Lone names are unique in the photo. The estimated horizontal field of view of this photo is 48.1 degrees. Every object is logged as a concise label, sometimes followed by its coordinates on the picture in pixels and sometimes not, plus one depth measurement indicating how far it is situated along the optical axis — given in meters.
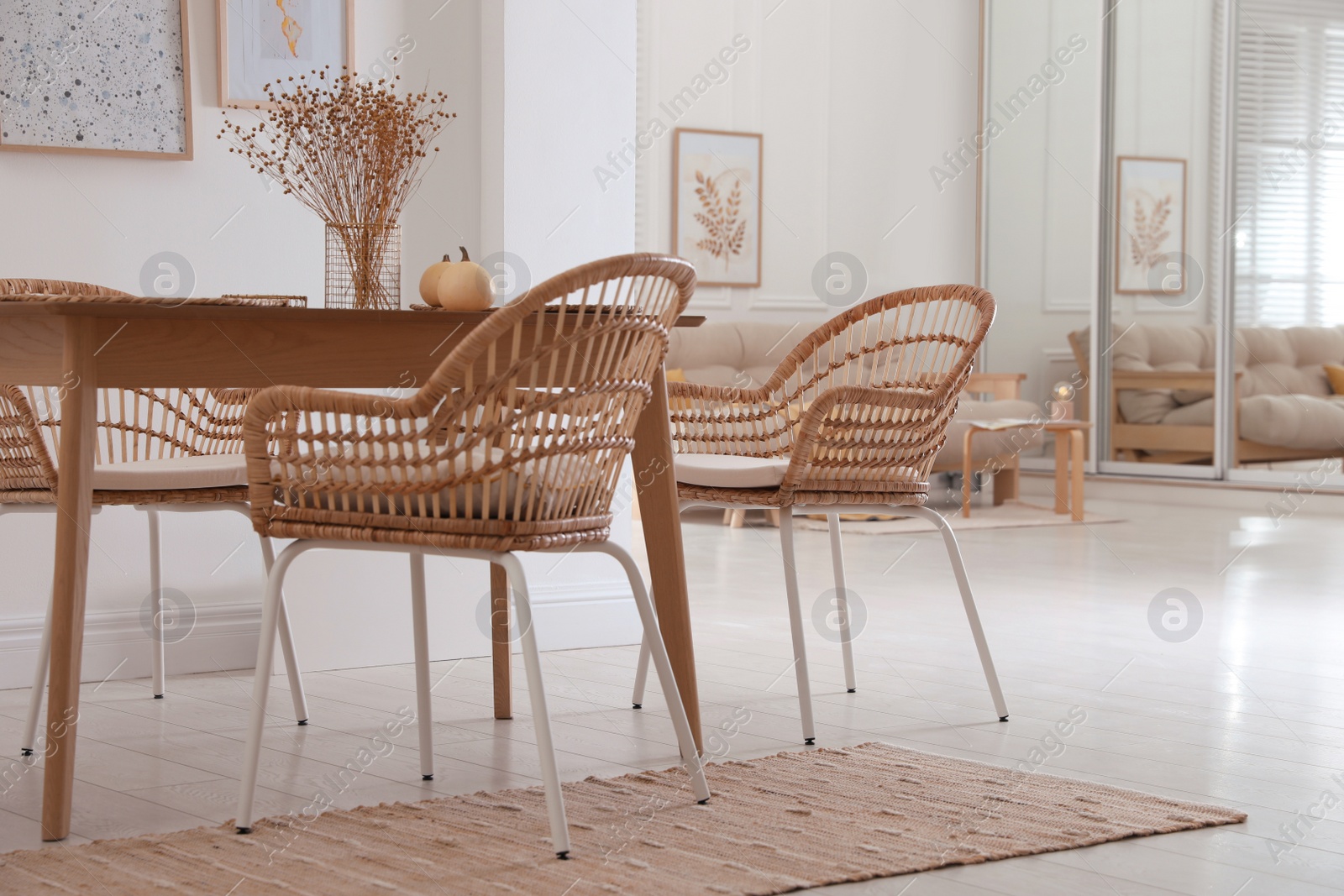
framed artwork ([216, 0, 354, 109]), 3.05
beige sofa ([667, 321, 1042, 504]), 6.75
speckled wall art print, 2.87
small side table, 6.36
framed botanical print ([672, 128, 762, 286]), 7.62
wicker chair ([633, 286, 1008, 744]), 2.38
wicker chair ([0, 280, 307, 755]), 2.30
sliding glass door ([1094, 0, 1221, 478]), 7.32
